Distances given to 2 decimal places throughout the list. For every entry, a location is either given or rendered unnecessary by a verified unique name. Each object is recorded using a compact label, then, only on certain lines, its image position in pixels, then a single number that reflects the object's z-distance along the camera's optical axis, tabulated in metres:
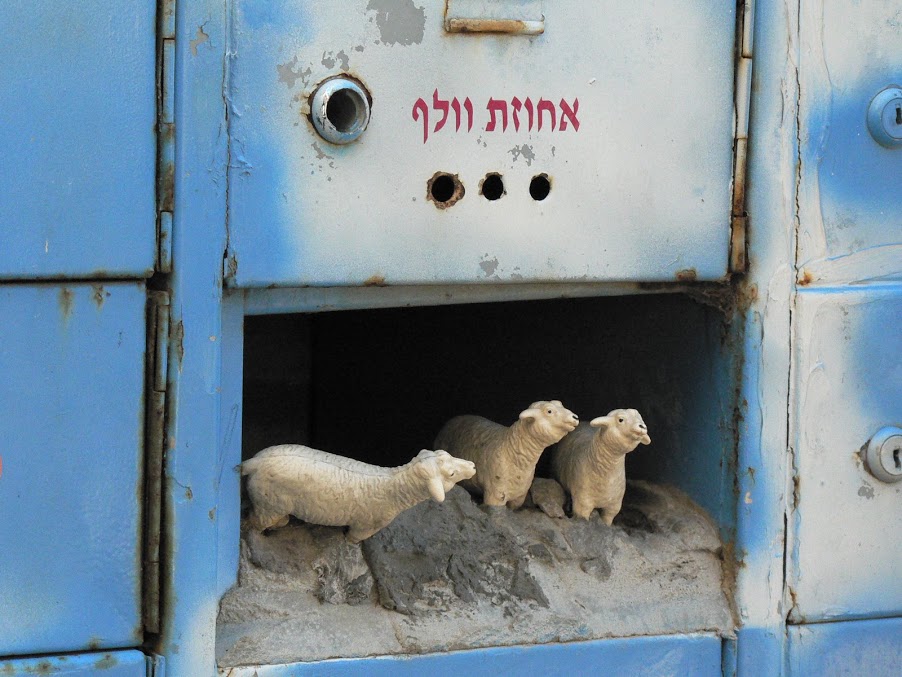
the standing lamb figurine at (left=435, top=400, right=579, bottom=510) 2.30
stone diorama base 2.11
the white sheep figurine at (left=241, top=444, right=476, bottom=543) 2.10
